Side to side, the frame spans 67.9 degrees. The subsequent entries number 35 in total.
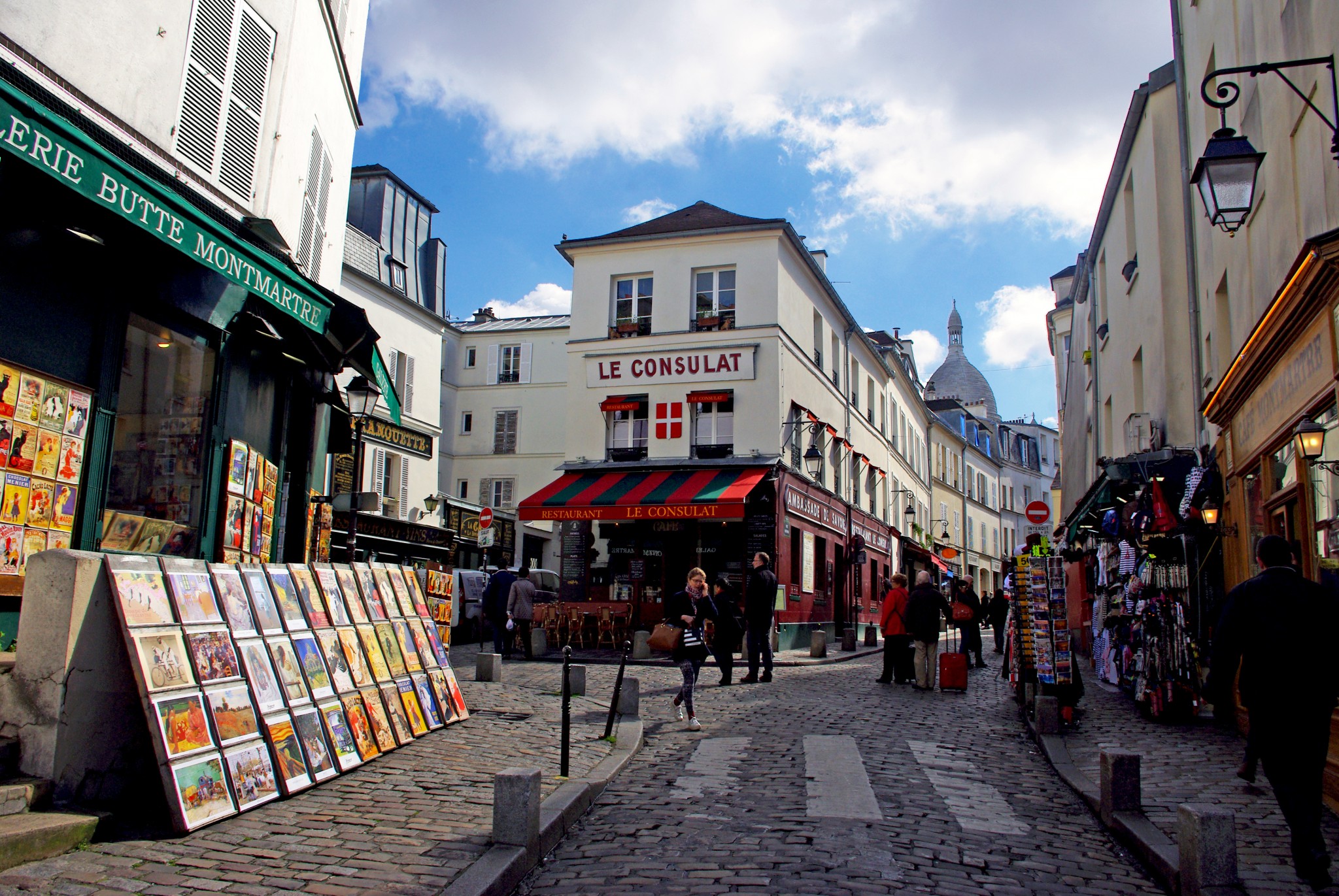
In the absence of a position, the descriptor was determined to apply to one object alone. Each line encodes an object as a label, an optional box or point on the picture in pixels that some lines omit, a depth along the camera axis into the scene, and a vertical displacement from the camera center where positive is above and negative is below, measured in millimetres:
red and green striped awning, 21016 +2368
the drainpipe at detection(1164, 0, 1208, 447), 12664 +4452
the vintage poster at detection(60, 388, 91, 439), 7141 +1249
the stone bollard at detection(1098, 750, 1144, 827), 5957 -973
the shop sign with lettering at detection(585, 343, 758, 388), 23891 +5784
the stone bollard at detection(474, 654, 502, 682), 12305 -818
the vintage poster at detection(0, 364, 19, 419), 6484 +1281
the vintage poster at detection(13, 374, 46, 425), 6641 +1249
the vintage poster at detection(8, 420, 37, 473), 6602 +929
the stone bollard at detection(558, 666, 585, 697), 10906 -833
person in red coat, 13656 -334
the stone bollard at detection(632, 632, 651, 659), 17875 -749
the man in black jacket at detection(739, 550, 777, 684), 13586 +24
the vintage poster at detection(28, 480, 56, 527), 6797 +581
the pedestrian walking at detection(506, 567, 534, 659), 16547 -2
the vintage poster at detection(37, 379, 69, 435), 6867 +1250
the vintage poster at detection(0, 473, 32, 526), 6535 +575
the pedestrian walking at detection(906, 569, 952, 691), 13203 -179
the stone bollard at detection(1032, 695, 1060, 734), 9188 -899
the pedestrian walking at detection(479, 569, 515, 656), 16625 -52
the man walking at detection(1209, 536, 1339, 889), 4809 -292
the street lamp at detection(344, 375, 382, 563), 12031 +2415
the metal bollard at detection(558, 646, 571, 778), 6480 -720
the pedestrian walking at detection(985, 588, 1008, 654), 19688 +82
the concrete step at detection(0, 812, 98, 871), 4215 -1082
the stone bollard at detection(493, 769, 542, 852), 4949 -1030
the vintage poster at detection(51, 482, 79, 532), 7055 +572
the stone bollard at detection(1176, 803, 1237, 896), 4461 -1023
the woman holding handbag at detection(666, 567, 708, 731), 9656 -368
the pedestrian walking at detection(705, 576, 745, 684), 12758 -269
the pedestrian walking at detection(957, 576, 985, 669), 16500 -138
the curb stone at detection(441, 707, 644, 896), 4398 -1209
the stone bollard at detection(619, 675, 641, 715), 9469 -877
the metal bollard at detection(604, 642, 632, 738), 8180 -828
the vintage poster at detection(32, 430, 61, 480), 6840 +911
